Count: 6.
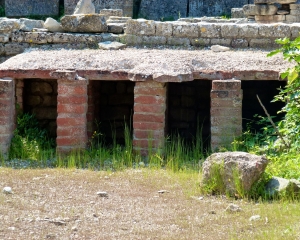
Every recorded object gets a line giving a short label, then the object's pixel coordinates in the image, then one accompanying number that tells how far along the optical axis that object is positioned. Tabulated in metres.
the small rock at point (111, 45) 11.27
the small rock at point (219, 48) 11.18
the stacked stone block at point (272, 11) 16.91
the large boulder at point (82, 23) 11.66
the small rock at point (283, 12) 17.19
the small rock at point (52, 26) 11.71
